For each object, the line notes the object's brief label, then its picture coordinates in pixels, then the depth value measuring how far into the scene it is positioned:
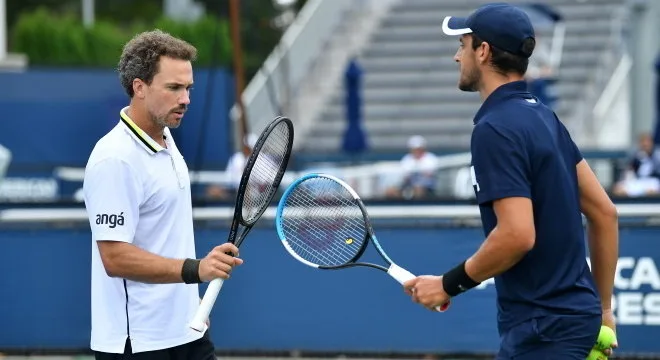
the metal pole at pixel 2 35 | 23.53
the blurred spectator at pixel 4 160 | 18.00
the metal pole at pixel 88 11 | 38.62
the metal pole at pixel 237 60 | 14.38
